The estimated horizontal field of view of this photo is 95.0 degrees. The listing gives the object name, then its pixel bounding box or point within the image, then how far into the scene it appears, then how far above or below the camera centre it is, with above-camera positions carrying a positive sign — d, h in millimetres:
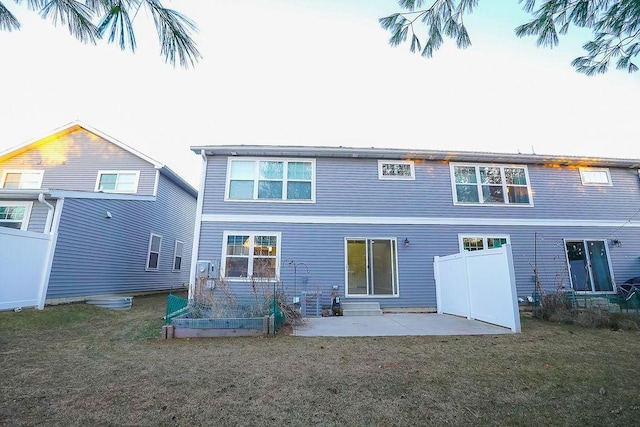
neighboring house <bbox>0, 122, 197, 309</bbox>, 8383 +1838
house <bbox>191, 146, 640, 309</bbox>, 9422 +1821
